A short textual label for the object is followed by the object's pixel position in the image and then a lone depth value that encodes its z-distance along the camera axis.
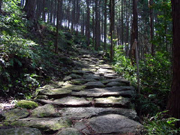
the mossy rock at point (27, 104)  3.18
